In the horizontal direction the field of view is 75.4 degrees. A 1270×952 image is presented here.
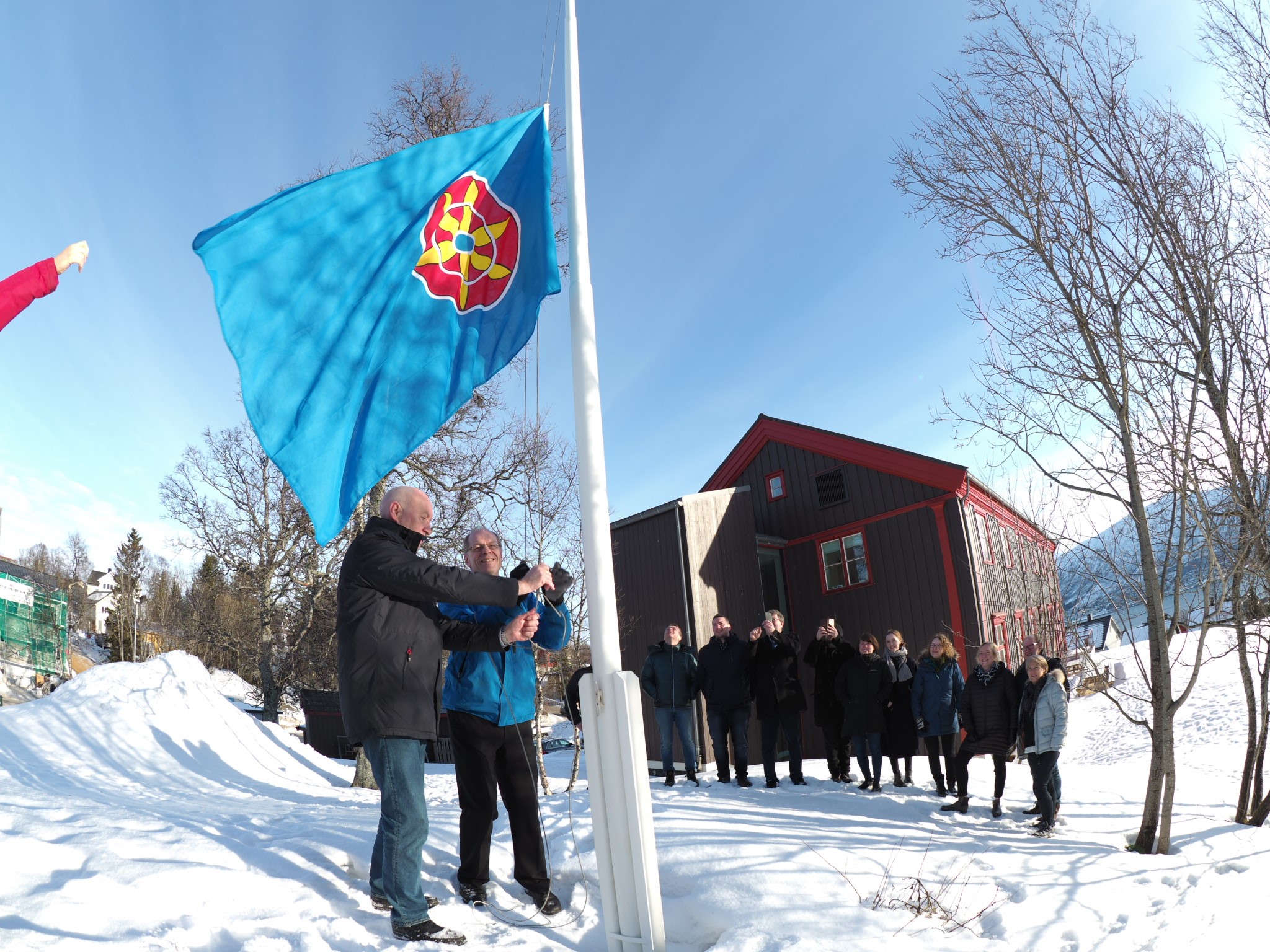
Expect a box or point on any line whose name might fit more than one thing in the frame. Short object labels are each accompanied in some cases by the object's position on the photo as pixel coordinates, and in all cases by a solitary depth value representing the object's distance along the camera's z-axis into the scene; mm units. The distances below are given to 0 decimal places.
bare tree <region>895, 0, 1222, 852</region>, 6968
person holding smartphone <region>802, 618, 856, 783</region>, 10148
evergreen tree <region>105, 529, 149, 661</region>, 53375
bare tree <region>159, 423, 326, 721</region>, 24859
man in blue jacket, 4344
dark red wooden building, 16641
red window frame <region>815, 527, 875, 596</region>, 17969
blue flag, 4164
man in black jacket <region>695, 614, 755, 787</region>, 9945
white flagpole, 3553
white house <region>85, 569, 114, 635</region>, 77938
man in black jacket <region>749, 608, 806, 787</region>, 9977
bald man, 3746
